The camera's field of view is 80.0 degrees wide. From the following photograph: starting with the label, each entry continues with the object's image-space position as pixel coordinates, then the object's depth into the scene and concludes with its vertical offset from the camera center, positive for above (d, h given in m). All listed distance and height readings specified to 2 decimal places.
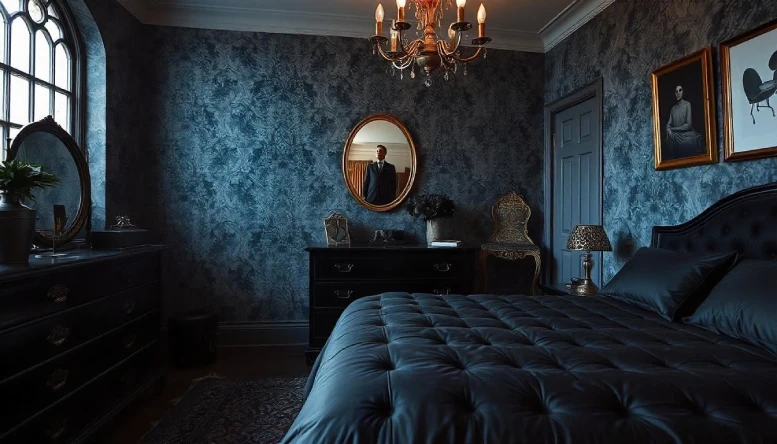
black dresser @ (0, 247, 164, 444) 1.68 -0.50
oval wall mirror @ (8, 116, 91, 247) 2.36 +0.33
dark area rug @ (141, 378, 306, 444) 2.34 -1.04
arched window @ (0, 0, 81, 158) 2.49 +0.96
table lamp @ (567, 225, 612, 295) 3.05 -0.10
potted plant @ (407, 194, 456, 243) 3.80 +0.12
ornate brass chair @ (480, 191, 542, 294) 4.16 +0.06
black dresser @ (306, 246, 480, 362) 3.45 -0.36
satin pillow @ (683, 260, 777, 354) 1.63 -0.30
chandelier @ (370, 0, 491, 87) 2.24 +0.92
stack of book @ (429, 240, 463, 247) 3.67 -0.13
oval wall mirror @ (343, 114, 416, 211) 4.02 +0.57
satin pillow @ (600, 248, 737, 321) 2.06 -0.25
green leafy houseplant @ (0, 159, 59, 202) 1.93 +0.21
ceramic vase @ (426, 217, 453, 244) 3.85 -0.01
